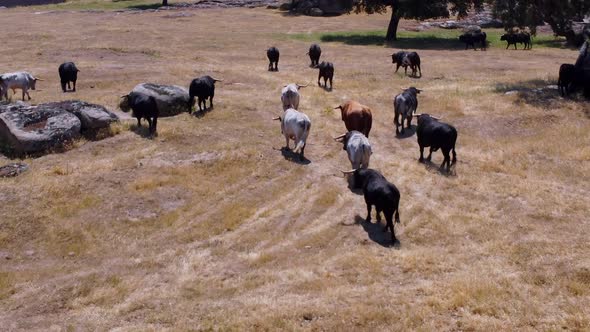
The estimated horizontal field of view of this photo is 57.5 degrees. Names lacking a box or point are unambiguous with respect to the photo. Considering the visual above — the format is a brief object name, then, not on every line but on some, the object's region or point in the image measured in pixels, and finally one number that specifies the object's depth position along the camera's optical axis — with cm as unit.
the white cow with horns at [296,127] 1808
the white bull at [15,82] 2500
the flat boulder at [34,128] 1850
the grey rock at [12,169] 1661
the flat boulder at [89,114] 2030
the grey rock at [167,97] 2290
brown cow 1912
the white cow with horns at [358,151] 1619
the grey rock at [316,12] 6731
